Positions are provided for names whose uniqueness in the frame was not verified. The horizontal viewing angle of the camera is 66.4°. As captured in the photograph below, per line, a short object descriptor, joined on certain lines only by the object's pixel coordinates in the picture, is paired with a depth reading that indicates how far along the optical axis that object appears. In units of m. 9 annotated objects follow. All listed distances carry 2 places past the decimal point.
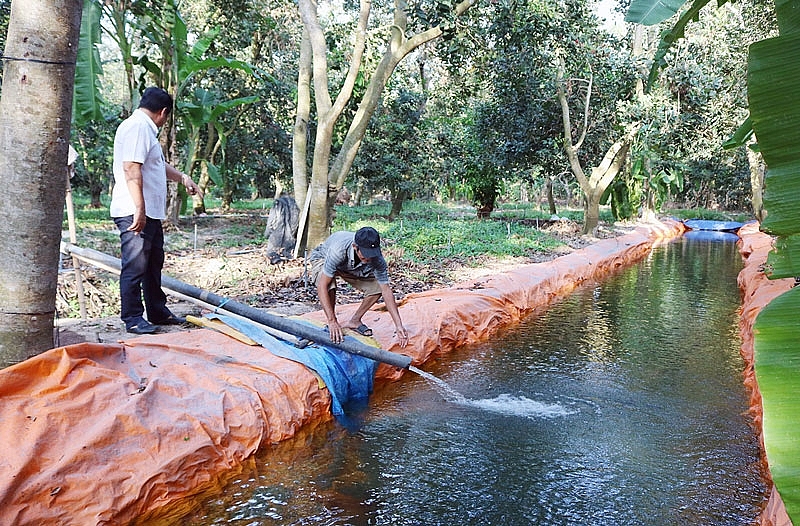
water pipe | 4.10
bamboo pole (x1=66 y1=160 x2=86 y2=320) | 4.64
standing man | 3.85
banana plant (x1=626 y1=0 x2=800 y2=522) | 0.83
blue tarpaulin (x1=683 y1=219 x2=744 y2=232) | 20.44
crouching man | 4.15
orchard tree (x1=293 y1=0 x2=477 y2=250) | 8.02
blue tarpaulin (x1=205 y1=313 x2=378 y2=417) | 3.99
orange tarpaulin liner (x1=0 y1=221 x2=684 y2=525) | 2.50
